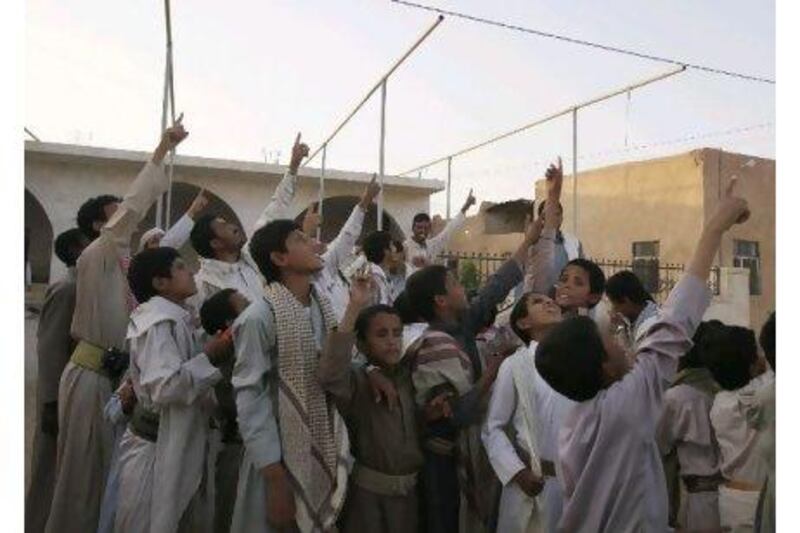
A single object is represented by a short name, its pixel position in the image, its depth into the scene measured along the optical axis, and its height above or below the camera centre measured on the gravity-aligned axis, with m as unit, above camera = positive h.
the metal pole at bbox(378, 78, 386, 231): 6.77 +0.96
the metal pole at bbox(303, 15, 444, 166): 5.85 +1.65
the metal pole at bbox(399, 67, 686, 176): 6.32 +1.50
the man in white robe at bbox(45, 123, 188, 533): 2.91 -0.37
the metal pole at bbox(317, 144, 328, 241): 8.78 +1.01
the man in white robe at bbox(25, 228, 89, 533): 3.40 -0.51
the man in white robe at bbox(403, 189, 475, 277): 5.82 +0.17
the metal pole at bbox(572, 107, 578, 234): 7.54 +0.95
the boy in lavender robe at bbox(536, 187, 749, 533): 1.84 -0.34
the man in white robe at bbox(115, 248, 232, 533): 2.47 -0.53
